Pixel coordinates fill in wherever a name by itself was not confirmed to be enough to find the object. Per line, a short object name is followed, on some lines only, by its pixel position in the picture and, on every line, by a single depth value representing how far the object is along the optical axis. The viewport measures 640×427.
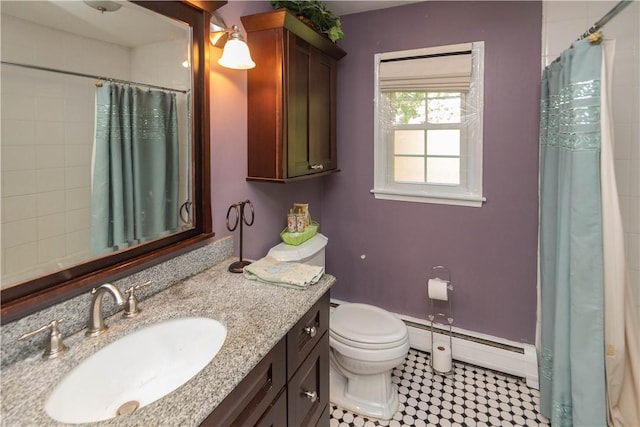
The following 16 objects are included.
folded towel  1.40
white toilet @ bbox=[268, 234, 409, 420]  1.84
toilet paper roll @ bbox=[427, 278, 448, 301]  2.25
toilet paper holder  2.36
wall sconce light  1.45
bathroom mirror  0.93
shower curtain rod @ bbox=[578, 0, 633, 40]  1.28
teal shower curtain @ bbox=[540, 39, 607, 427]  1.50
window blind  2.19
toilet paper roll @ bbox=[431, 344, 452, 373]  2.20
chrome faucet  1.03
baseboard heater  2.16
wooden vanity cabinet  0.94
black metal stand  1.58
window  2.21
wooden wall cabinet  1.73
